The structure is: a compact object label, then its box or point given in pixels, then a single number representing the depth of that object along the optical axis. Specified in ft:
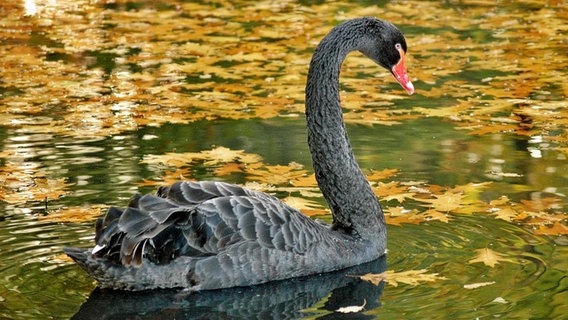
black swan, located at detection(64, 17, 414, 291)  35.83
